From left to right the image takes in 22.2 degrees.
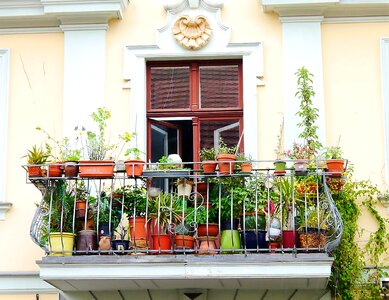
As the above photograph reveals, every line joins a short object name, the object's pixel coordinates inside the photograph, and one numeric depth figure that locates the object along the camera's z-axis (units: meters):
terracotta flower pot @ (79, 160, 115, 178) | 10.23
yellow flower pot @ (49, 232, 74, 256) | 10.16
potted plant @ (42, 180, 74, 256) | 10.24
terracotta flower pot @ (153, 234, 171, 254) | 10.16
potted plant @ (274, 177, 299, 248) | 10.12
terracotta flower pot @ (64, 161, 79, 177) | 10.30
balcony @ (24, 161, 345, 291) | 9.91
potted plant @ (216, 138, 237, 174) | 10.20
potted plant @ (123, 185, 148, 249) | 10.29
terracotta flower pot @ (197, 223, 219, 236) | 10.30
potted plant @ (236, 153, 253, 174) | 10.20
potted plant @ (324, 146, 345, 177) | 10.16
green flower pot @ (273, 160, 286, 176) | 10.33
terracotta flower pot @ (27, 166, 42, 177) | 10.38
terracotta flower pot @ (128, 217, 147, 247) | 10.28
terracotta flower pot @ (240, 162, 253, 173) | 10.25
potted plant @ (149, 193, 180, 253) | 10.19
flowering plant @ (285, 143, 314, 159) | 10.86
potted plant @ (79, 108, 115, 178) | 10.24
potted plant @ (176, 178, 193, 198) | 10.53
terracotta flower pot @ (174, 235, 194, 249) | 10.14
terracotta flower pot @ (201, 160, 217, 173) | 10.24
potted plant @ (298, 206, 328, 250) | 10.02
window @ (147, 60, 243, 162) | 11.70
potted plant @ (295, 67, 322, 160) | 10.92
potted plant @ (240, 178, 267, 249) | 10.16
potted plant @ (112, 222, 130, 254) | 10.16
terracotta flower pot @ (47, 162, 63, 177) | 10.34
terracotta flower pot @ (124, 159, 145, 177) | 10.24
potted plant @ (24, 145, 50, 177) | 10.38
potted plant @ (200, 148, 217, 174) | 10.25
